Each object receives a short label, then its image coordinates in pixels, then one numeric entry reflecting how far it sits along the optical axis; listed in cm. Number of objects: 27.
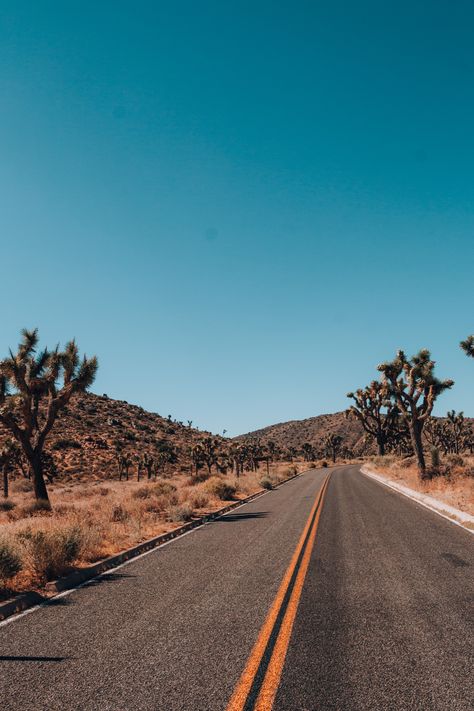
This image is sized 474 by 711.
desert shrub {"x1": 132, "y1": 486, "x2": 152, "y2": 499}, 2526
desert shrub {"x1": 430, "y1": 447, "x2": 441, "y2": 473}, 3063
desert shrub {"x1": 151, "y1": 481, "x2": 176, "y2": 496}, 2562
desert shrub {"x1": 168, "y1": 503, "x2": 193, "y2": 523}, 1605
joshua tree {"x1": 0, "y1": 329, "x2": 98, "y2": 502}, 1981
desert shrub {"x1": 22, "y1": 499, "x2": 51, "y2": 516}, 1808
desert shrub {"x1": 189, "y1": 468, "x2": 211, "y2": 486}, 3794
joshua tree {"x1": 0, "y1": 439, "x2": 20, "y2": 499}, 3613
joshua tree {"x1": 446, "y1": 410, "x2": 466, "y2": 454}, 6950
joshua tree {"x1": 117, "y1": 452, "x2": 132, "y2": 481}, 5513
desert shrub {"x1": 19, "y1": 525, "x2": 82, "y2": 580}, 841
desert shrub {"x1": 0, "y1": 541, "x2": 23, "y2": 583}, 759
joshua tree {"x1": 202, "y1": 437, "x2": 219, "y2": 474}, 6297
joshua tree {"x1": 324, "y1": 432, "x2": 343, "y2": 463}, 9049
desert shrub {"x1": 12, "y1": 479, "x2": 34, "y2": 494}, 3984
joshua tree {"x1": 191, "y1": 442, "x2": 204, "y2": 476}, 6150
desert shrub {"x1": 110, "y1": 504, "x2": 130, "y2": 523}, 1626
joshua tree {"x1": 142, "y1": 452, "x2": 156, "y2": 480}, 5386
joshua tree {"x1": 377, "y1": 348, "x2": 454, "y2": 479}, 2869
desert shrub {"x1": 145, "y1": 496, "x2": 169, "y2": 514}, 1880
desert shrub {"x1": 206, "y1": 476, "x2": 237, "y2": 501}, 2503
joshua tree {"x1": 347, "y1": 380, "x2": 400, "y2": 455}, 4784
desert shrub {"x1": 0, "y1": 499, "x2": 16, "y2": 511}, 2582
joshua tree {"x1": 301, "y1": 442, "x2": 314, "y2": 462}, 9932
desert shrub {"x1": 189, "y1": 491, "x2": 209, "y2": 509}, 2055
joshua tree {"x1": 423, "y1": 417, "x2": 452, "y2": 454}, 7438
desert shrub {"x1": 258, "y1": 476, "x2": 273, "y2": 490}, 3336
